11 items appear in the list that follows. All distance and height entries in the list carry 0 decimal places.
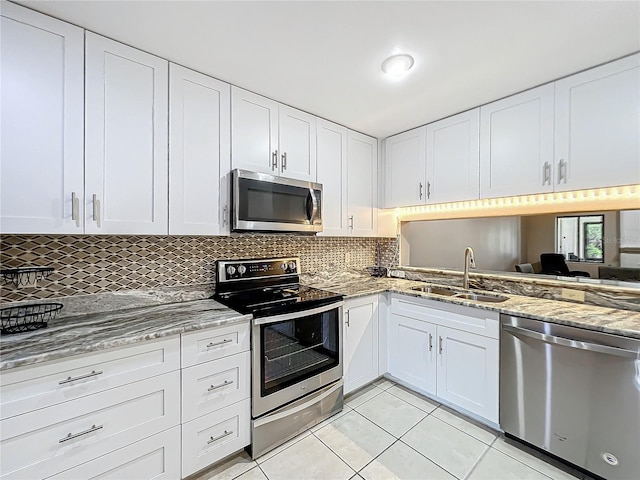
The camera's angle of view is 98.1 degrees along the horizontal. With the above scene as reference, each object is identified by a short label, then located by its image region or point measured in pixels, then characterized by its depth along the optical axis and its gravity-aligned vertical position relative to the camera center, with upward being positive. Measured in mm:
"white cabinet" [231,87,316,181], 2014 +799
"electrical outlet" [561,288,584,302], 1967 -395
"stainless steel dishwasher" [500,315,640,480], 1418 -880
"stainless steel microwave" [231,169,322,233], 1928 +267
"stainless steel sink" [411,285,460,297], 2586 -492
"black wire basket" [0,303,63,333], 1315 -407
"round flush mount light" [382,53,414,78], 1670 +1094
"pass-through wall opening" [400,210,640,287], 1864 -35
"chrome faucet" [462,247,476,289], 2498 -215
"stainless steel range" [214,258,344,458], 1728 -758
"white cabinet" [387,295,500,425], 1928 -881
